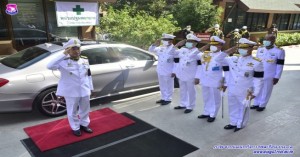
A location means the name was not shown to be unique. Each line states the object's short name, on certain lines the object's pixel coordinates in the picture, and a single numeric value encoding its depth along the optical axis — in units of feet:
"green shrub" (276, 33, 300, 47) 56.18
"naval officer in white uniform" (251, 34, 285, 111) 17.65
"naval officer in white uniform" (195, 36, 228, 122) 15.05
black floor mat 12.61
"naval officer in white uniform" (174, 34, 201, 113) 16.74
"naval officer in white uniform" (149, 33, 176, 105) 18.24
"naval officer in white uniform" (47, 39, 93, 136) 12.79
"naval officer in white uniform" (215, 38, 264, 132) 13.80
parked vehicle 14.79
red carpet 13.58
